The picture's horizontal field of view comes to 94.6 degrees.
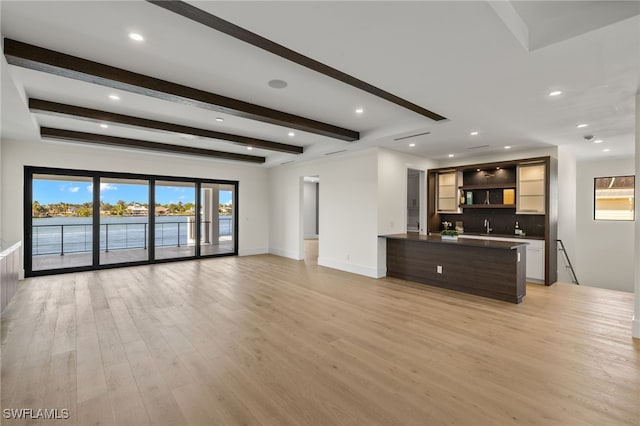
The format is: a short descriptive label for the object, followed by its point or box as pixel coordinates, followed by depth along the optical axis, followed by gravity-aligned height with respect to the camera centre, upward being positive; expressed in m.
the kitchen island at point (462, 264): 4.54 -0.91
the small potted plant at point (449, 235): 5.34 -0.43
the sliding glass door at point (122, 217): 7.11 -0.18
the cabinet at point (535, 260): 5.63 -0.93
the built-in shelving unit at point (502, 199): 5.67 +0.28
